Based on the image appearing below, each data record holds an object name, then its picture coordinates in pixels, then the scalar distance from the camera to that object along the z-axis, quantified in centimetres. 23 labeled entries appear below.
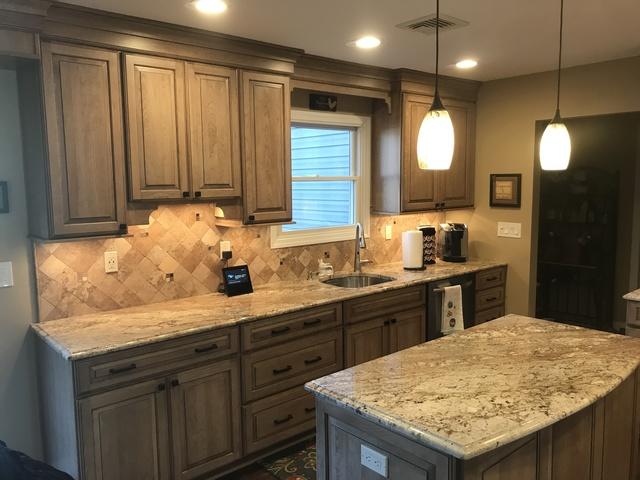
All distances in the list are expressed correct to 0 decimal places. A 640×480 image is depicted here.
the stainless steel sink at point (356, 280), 414
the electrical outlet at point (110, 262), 303
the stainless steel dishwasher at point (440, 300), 405
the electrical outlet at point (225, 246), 353
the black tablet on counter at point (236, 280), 341
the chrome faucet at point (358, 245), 410
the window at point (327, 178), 402
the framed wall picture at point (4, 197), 271
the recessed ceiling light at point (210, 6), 249
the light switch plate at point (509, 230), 466
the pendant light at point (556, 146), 237
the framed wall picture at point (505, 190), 461
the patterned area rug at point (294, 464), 299
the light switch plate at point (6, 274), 272
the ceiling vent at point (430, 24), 283
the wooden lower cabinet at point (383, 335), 354
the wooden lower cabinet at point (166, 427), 244
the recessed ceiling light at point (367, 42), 321
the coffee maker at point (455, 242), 474
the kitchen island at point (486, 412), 163
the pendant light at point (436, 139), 192
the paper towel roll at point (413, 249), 434
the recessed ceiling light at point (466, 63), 385
